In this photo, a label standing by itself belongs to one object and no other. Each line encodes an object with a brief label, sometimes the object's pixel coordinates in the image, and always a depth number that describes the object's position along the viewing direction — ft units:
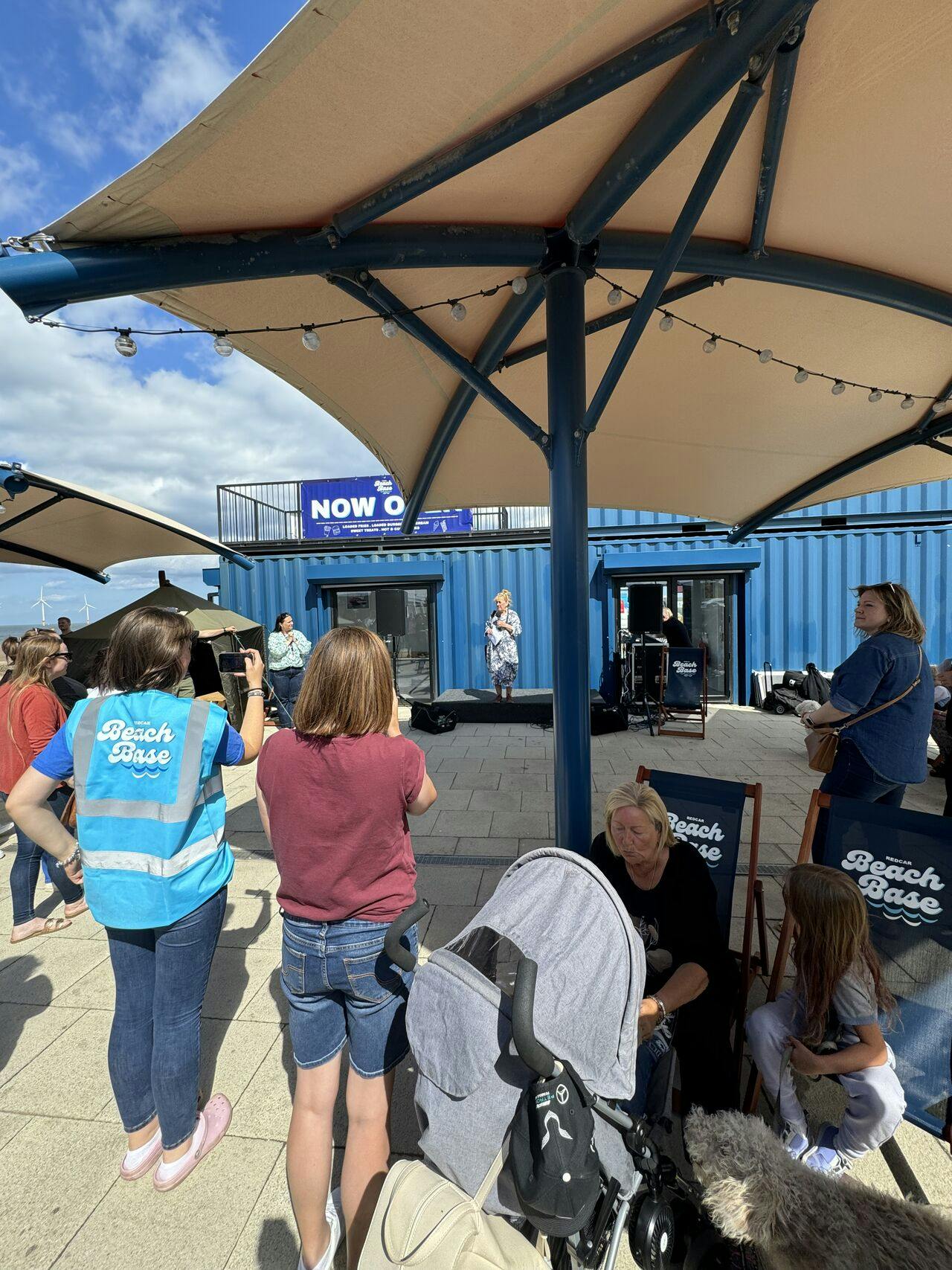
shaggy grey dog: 3.43
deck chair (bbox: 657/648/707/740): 26.35
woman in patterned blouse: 27.45
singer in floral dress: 30.76
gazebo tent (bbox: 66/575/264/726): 25.48
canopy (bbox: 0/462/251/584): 16.46
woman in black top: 5.76
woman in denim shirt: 8.55
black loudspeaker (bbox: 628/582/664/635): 33.19
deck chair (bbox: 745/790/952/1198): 5.69
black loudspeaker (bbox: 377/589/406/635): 36.06
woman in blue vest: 5.16
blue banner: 39.04
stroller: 3.50
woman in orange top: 9.87
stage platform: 28.71
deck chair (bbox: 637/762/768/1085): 7.46
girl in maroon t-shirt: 4.75
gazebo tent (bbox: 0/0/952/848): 5.36
